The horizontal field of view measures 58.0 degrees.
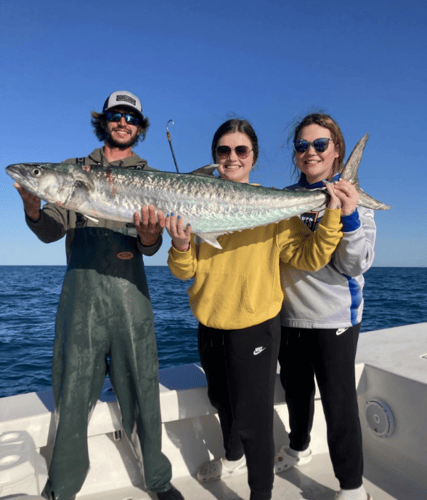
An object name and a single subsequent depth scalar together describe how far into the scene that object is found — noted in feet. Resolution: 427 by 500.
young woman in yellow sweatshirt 7.82
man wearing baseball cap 8.07
